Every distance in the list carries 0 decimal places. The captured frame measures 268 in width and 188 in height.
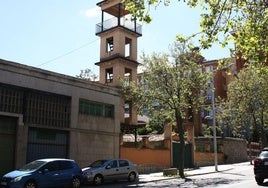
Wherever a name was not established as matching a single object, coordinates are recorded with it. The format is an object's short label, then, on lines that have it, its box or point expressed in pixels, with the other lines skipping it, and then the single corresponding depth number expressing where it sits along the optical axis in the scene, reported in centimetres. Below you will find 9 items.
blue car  1716
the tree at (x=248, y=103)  4178
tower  3859
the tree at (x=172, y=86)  2830
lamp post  3121
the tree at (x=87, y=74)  4631
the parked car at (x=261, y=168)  1839
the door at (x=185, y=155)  3525
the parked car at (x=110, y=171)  2148
